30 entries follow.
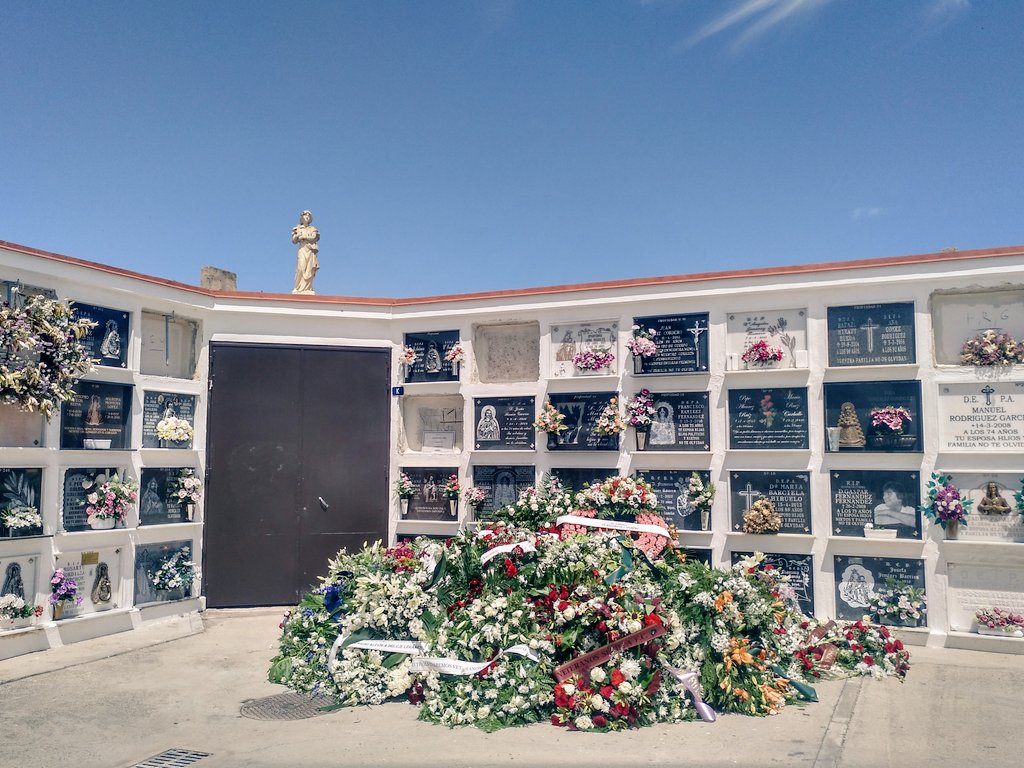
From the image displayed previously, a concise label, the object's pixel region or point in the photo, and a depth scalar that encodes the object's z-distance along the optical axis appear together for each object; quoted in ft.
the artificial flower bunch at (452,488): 32.55
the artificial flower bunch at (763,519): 27.84
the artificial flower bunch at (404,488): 33.06
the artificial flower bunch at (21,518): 24.36
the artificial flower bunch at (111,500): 27.12
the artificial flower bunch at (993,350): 25.71
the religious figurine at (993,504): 25.27
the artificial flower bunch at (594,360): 31.01
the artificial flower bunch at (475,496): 32.07
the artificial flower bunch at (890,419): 26.58
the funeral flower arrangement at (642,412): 30.01
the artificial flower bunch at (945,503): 25.30
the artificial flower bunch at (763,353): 28.50
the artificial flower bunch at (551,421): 31.22
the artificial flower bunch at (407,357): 33.91
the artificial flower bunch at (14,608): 24.06
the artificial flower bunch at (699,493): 28.71
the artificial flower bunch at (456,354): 33.09
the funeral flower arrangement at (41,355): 23.70
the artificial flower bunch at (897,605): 25.98
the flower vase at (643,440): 30.35
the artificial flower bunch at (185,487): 30.25
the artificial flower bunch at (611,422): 30.25
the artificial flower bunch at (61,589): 25.45
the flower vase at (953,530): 25.66
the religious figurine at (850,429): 27.30
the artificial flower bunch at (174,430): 29.84
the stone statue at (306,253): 38.99
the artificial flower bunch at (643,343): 30.17
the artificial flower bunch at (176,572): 29.25
